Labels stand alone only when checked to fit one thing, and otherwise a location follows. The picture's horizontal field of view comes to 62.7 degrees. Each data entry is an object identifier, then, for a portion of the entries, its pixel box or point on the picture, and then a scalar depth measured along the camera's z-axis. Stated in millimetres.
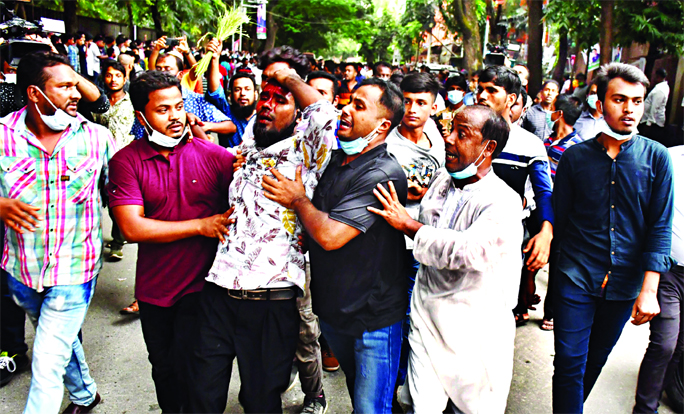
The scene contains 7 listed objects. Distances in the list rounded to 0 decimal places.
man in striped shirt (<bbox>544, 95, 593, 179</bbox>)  4988
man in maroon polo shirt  2686
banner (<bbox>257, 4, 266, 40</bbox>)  29912
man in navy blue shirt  2949
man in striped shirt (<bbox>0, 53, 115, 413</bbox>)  2924
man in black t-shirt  2438
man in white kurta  2434
